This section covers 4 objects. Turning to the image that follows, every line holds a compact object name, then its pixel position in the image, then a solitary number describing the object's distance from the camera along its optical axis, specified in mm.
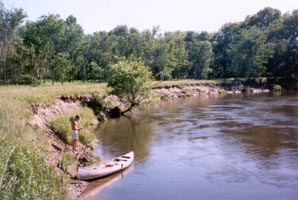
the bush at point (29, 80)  52034
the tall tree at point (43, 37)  54250
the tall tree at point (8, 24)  49156
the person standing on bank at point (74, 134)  20598
